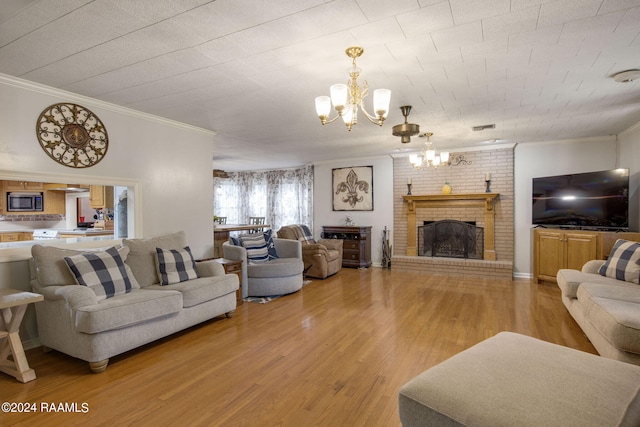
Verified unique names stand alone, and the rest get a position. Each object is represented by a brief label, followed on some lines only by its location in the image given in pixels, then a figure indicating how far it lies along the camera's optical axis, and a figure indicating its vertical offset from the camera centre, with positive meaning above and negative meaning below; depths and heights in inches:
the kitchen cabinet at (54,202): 251.9 +9.9
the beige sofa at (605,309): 90.0 -31.0
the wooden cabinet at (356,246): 273.7 -27.8
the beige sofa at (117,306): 98.9 -30.2
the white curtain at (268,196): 341.7 +18.2
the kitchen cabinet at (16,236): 226.8 -14.1
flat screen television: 182.1 +5.7
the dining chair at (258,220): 339.3 -7.0
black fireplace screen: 251.1 -21.7
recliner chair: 231.3 -28.7
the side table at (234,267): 166.4 -27.4
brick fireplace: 238.4 +2.0
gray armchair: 180.1 -34.5
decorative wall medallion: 123.8 +31.1
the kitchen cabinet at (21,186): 233.1 +21.0
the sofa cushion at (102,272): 111.7 -20.0
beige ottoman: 47.2 -28.5
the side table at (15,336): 94.7 -34.3
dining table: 230.9 -16.6
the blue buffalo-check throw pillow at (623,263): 129.7 -21.5
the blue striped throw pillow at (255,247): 191.9 -19.7
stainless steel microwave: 229.6 +9.4
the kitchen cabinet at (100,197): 243.4 +13.0
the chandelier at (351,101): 91.2 +31.8
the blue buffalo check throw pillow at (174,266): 135.6 -21.7
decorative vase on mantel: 251.6 +16.8
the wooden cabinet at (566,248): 178.9 -22.0
